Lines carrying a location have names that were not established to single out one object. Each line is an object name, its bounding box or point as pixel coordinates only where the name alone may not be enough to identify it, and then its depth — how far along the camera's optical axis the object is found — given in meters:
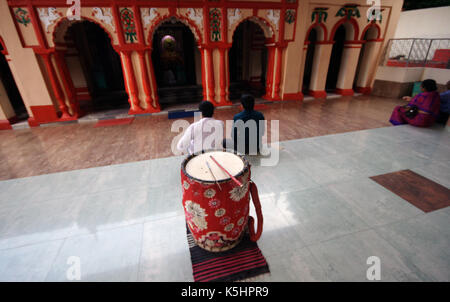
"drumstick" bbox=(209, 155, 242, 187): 1.53
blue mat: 6.48
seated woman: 4.44
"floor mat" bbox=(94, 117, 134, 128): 5.94
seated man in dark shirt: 3.33
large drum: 1.59
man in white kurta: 2.79
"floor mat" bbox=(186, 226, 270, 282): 1.72
